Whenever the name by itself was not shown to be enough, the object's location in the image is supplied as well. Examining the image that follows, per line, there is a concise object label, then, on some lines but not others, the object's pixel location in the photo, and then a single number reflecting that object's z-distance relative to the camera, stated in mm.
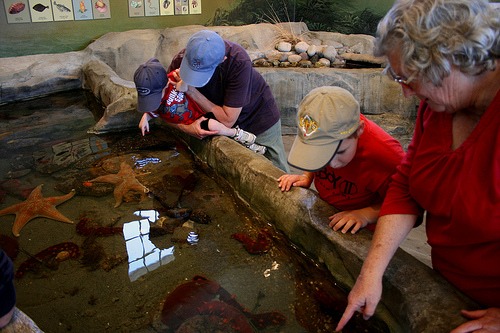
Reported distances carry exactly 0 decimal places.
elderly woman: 1107
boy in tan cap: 1852
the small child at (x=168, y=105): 3143
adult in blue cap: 2924
